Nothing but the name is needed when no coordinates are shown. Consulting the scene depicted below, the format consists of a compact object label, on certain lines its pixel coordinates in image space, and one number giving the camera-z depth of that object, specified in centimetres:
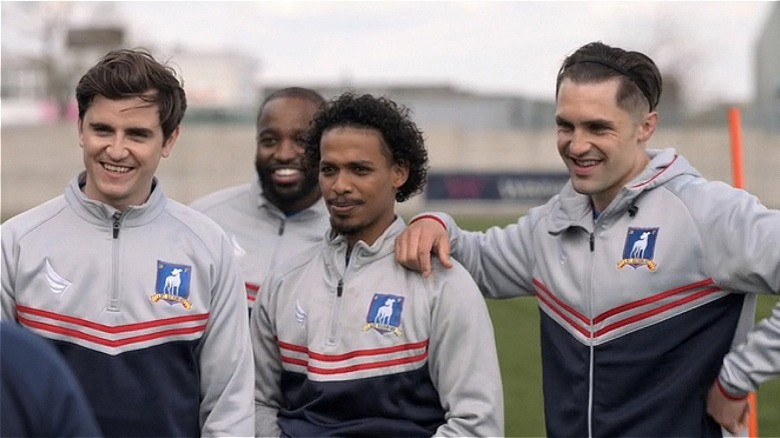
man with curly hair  347
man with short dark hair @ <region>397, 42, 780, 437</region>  356
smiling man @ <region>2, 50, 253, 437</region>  339
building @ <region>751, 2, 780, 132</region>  3338
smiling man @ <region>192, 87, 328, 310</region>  444
